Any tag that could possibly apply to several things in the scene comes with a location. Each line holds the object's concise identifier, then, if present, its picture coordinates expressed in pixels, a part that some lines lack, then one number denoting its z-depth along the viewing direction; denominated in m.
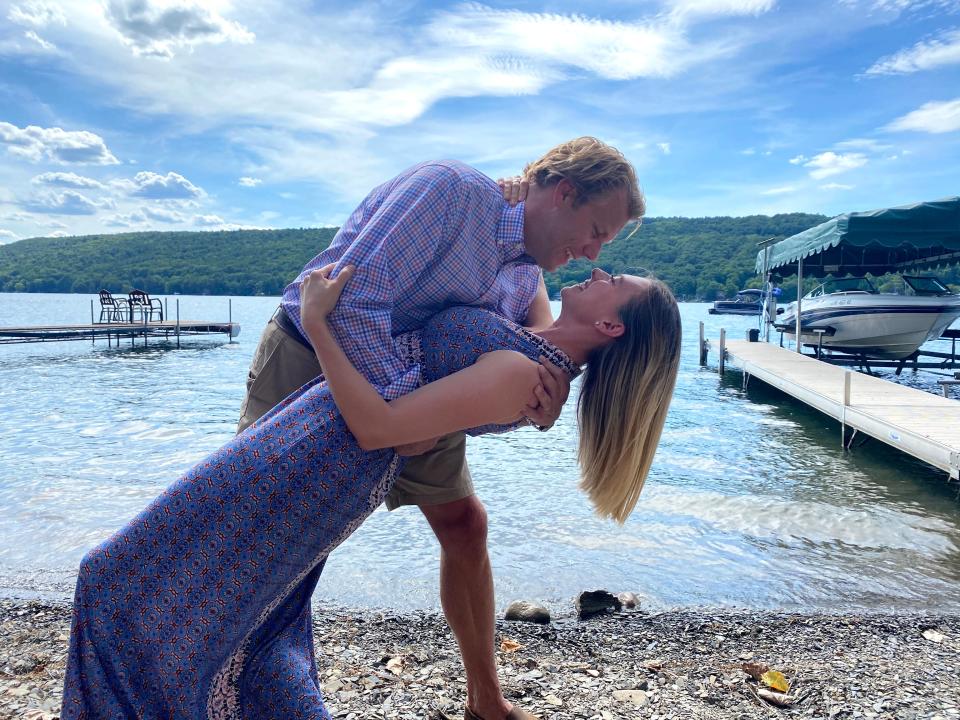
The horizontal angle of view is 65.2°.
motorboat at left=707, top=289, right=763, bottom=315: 80.43
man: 1.92
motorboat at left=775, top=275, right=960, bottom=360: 18.97
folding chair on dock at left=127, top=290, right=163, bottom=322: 36.62
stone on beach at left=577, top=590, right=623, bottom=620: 4.44
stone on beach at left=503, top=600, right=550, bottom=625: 4.30
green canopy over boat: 13.15
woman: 1.80
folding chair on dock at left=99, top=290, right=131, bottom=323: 37.06
